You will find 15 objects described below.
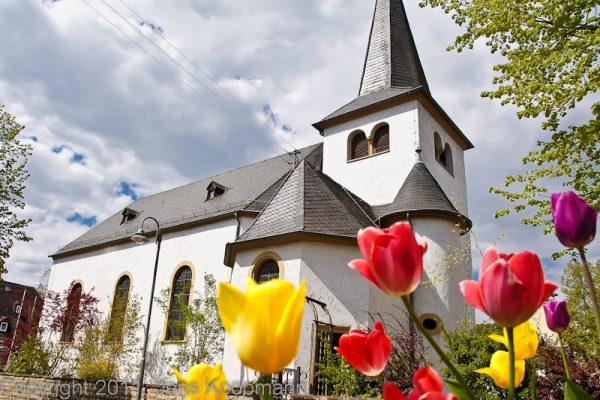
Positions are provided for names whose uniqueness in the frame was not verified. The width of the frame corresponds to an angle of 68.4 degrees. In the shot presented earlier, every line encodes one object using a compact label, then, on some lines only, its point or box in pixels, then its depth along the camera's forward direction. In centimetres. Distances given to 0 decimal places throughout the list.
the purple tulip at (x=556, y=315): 128
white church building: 1288
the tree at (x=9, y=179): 2016
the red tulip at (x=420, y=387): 87
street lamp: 1115
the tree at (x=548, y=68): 889
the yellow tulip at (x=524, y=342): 109
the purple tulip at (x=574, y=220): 97
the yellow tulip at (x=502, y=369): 108
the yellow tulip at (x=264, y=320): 74
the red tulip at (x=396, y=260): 83
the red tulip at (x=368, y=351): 105
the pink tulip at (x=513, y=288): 76
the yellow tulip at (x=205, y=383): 104
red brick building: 2378
